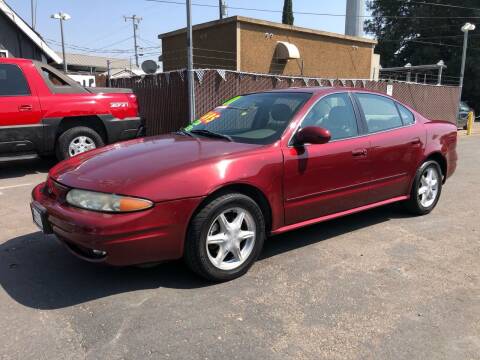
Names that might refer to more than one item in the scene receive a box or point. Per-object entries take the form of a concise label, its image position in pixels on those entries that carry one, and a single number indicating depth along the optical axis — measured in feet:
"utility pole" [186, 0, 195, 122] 30.45
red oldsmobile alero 10.36
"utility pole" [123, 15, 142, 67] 201.87
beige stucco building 58.13
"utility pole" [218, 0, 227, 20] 78.34
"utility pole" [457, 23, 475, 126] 63.31
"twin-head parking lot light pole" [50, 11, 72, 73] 98.42
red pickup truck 23.75
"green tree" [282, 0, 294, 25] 111.24
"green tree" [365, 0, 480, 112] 111.20
